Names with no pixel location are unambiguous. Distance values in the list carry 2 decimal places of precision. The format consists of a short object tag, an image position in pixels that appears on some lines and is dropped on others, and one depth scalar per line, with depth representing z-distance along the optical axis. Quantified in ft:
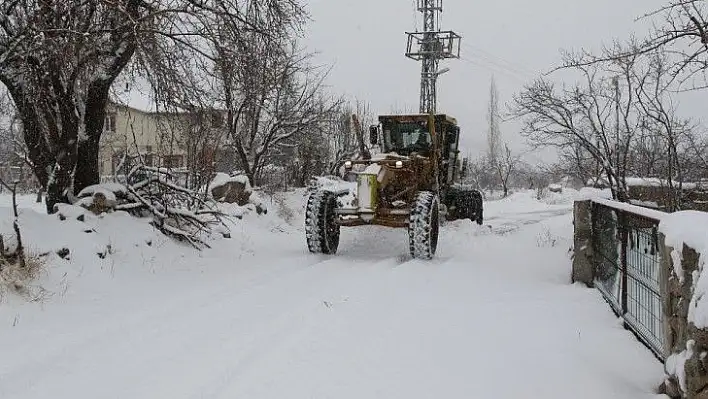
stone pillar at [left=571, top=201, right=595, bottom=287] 23.43
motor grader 30.37
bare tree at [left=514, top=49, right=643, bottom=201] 43.78
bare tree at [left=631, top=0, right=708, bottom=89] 19.21
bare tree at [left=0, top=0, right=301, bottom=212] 22.03
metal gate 14.69
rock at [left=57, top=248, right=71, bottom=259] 22.30
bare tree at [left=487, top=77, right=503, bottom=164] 230.19
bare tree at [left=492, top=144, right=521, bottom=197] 147.74
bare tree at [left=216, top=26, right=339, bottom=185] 60.12
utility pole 92.68
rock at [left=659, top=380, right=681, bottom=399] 11.76
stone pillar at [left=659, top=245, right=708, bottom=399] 10.22
